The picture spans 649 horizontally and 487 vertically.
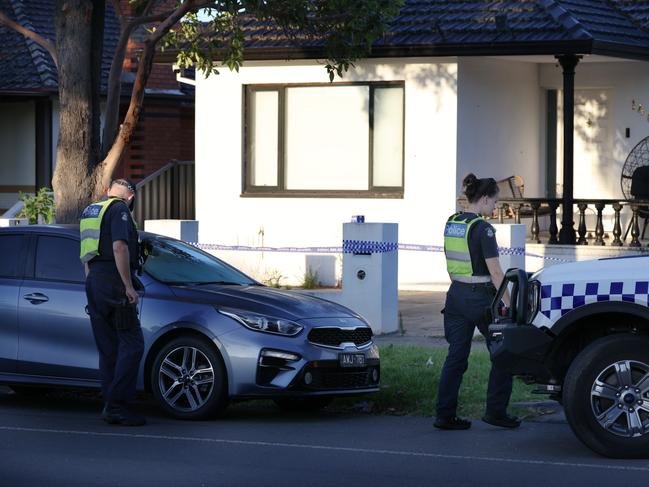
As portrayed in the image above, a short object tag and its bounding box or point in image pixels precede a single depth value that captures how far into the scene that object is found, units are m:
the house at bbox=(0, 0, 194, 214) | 24.75
